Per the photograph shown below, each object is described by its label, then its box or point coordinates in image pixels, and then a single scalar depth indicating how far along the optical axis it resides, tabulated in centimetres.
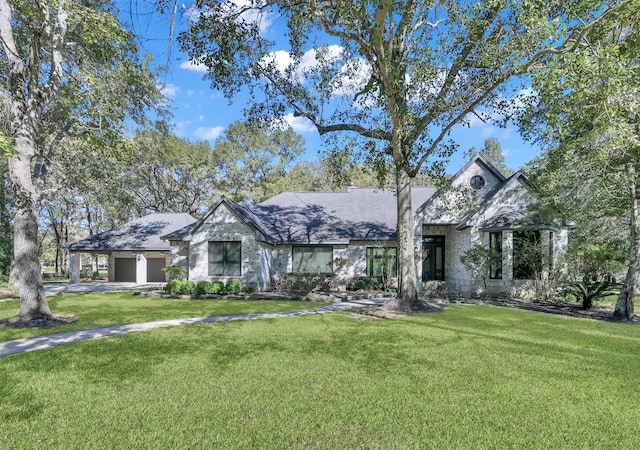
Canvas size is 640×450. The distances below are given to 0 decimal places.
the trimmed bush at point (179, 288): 1612
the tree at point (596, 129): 704
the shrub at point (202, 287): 1609
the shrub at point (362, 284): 1850
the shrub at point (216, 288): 1641
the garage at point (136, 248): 2306
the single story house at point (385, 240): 1642
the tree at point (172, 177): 2861
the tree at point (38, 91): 910
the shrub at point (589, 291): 1363
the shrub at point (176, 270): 1755
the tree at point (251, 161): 3247
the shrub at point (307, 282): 1908
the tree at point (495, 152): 5094
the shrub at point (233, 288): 1650
